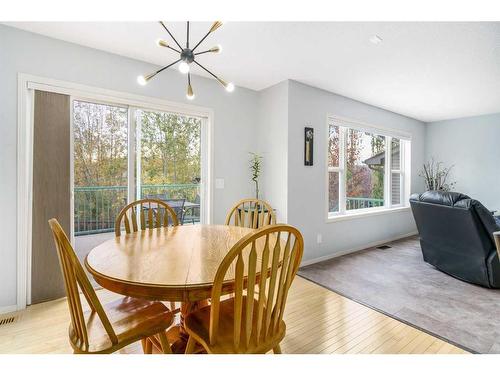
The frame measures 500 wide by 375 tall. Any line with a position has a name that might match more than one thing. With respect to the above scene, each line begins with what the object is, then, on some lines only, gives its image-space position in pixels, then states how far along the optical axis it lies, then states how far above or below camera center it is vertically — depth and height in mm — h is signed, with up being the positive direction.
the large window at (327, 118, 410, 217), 4020 +337
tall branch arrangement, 5320 +261
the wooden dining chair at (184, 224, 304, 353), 1027 -522
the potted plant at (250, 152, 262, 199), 3627 +294
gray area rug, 1990 -1091
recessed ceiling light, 2258 +1324
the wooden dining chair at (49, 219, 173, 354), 1079 -673
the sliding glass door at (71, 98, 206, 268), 2652 +267
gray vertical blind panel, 2311 +6
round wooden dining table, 1079 -395
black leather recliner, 2637 -534
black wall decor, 3447 +566
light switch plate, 3348 +45
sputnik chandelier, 1568 +833
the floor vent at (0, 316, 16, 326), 2057 -1097
